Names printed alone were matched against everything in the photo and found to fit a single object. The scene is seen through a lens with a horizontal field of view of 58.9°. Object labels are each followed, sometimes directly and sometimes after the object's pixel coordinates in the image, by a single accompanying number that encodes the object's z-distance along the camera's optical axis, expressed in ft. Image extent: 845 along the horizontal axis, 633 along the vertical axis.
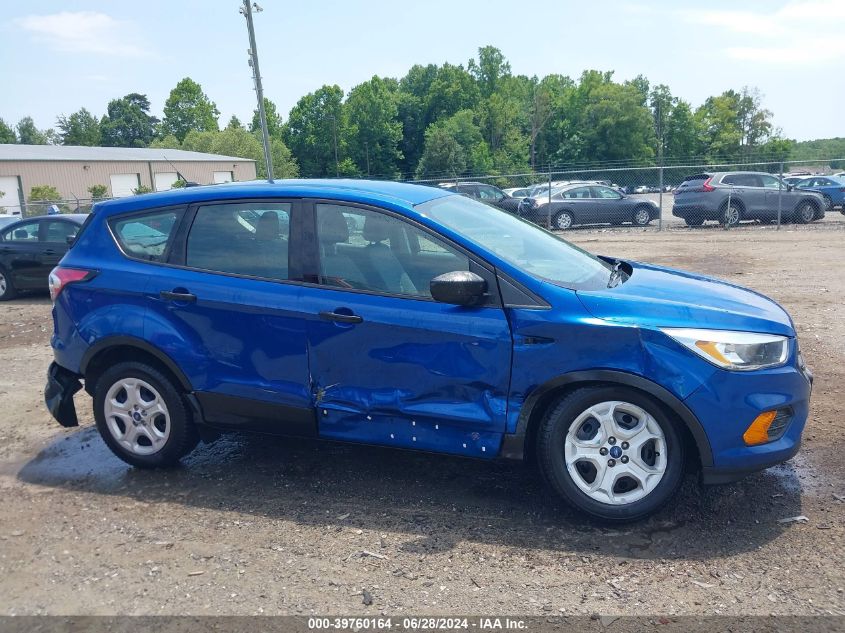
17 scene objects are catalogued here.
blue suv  12.05
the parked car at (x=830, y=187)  87.40
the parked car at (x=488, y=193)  78.23
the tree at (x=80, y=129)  392.27
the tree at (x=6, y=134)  368.68
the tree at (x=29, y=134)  395.96
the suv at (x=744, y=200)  70.54
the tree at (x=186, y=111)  355.77
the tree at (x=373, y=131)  256.52
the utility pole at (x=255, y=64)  65.21
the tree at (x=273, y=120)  279.53
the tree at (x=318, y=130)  250.16
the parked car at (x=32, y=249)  39.25
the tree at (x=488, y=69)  333.01
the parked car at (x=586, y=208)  75.25
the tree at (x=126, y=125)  402.52
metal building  151.43
